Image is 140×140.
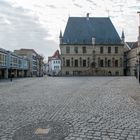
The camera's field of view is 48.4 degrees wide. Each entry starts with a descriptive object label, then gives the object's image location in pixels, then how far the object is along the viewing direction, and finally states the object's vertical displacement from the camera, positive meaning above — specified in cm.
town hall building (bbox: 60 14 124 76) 5304 +771
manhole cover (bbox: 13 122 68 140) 431 -181
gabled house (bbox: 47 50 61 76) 8869 +389
